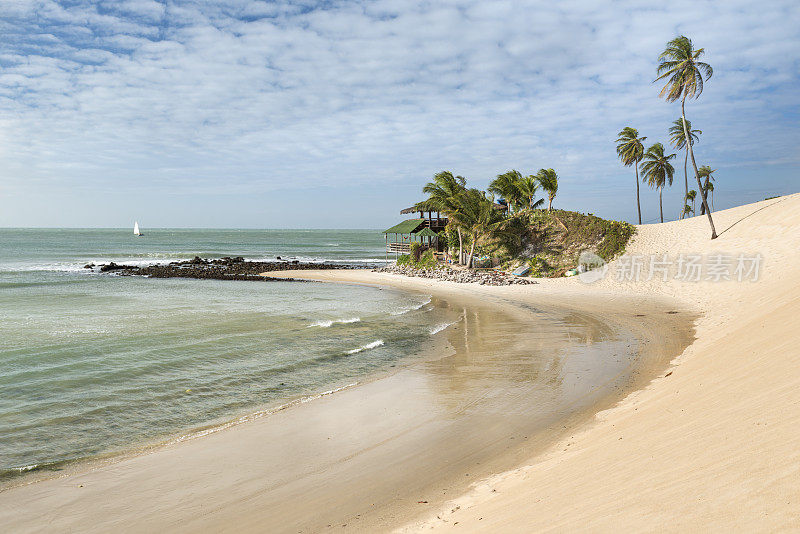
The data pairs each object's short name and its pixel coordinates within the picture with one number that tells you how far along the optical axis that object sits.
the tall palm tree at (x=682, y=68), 31.41
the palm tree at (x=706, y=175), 69.73
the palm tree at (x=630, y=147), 53.66
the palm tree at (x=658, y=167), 56.72
